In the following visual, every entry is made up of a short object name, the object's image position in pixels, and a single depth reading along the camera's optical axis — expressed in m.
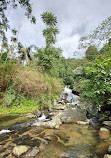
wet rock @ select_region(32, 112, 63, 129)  4.43
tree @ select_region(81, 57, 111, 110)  3.37
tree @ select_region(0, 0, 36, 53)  3.74
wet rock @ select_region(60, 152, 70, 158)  2.43
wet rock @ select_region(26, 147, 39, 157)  2.43
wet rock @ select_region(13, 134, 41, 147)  3.03
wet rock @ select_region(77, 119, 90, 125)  4.79
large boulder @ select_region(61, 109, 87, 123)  5.17
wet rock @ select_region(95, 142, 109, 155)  2.53
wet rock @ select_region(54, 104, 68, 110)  8.55
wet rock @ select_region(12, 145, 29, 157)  2.45
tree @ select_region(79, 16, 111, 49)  4.40
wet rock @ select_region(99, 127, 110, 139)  3.39
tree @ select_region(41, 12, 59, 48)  13.69
